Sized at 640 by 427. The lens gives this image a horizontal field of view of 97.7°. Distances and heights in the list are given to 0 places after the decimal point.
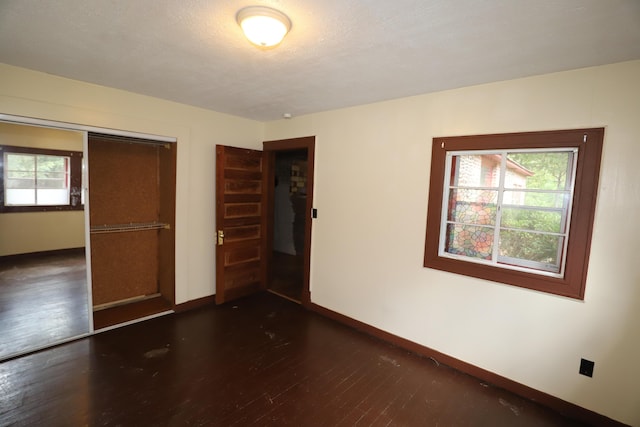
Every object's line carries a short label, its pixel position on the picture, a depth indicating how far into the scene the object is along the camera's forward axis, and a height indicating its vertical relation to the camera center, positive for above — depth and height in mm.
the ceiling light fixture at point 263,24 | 1411 +878
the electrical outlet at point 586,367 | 1953 -1112
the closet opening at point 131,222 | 3223 -438
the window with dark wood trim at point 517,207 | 1967 -15
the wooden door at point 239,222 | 3486 -401
